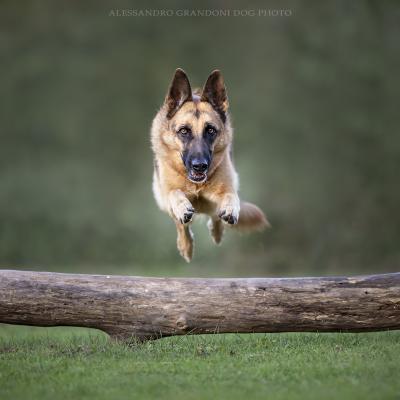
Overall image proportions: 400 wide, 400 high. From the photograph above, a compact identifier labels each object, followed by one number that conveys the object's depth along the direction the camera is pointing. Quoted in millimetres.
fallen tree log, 13072
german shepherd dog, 15652
